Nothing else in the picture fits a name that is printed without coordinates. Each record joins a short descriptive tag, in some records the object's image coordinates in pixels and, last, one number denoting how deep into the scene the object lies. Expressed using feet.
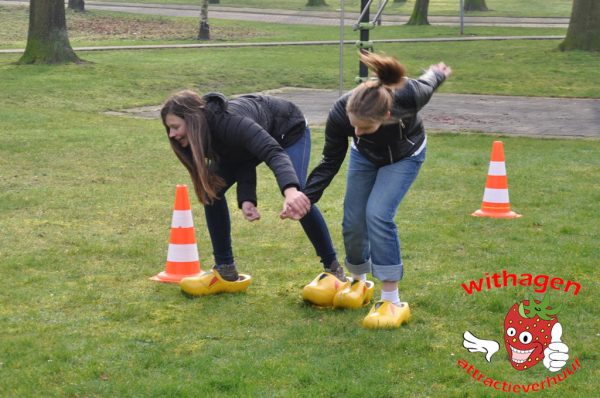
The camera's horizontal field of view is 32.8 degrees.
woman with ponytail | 18.20
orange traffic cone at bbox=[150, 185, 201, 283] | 23.00
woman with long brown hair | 18.56
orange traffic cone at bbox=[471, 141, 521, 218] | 29.66
